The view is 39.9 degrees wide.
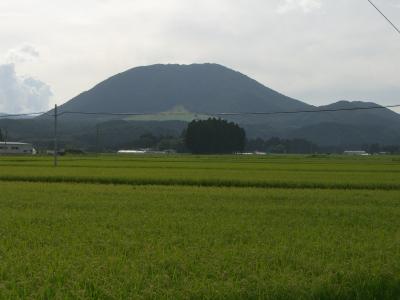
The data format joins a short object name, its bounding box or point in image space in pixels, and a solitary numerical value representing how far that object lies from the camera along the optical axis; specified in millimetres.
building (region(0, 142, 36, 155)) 101869
